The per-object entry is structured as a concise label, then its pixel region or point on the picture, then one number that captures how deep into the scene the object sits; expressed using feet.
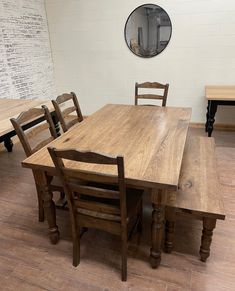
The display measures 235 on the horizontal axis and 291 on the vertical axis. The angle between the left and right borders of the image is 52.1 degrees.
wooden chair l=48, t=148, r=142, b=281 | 3.77
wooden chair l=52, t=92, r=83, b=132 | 7.00
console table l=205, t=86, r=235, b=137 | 9.84
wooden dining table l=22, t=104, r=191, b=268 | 4.25
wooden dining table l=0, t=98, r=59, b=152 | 6.43
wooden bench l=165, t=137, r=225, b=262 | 4.72
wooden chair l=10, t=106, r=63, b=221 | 5.35
